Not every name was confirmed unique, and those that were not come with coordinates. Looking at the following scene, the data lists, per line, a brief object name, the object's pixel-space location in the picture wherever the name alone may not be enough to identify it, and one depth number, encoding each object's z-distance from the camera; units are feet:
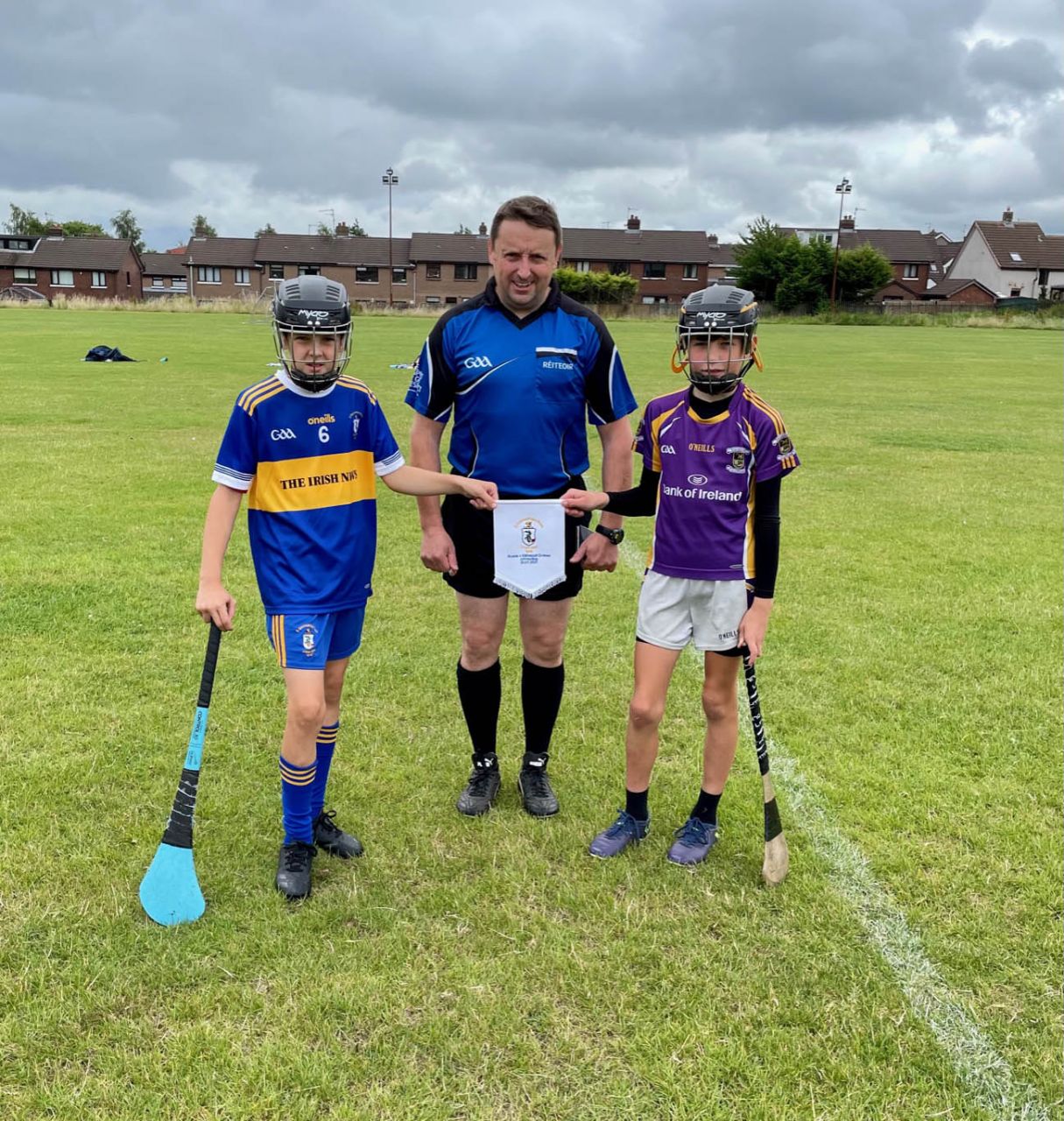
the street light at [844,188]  238.27
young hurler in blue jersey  9.89
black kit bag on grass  75.05
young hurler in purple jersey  10.32
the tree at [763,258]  206.08
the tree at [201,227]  412.98
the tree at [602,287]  214.94
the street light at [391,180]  255.29
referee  11.44
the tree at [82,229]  378.53
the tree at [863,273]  206.08
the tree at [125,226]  387.55
